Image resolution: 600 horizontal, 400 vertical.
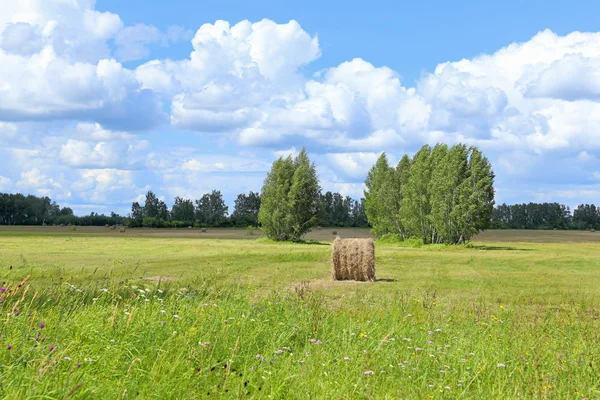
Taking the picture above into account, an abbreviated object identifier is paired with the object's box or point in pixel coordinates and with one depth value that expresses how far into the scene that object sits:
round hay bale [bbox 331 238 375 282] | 23.97
